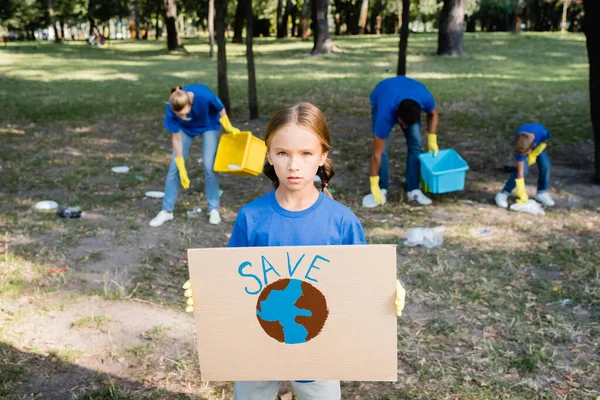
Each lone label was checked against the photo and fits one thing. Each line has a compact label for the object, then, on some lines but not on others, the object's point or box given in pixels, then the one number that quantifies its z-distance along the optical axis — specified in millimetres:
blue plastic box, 5785
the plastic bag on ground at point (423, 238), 4980
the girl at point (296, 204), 1907
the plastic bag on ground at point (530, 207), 5676
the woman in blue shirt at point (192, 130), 5086
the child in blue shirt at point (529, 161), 5613
